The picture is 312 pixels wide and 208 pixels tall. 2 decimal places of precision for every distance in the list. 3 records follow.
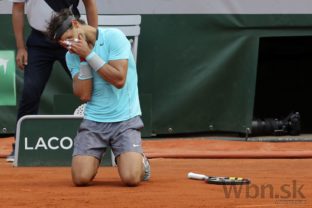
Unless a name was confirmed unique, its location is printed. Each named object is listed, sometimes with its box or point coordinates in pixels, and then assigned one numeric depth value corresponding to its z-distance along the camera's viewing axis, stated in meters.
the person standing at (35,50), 16.67
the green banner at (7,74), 20.25
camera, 21.08
